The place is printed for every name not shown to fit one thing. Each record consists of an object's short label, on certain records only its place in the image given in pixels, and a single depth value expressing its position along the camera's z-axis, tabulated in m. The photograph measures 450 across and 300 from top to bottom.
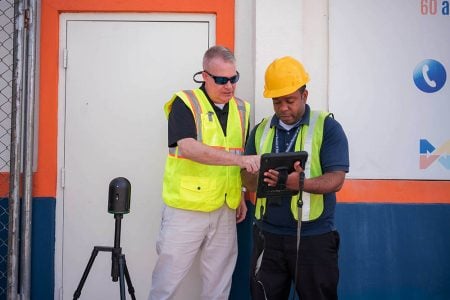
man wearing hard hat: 3.06
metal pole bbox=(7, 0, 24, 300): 4.02
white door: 4.35
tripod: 2.94
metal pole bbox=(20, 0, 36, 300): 4.11
